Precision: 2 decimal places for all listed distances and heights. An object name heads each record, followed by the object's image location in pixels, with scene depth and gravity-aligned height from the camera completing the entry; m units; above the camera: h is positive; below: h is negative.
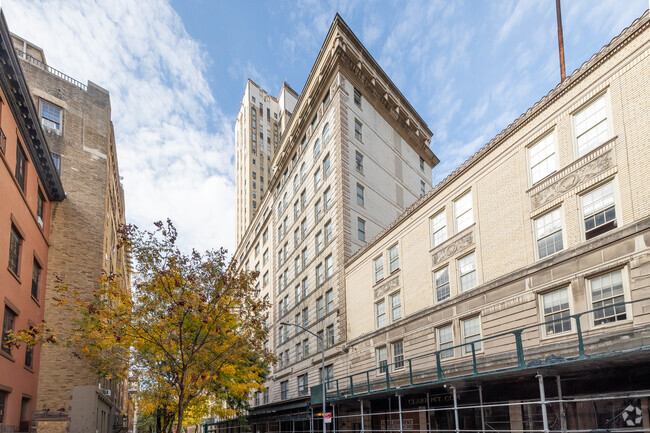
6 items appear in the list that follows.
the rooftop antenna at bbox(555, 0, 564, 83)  23.39 +14.67
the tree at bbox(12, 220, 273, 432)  20.94 +2.04
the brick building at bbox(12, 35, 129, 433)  27.95 +8.94
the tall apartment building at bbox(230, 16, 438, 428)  40.38 +15.16
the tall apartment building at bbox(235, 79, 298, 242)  112.50 +50.98
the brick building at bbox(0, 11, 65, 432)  20.36 +6.16
